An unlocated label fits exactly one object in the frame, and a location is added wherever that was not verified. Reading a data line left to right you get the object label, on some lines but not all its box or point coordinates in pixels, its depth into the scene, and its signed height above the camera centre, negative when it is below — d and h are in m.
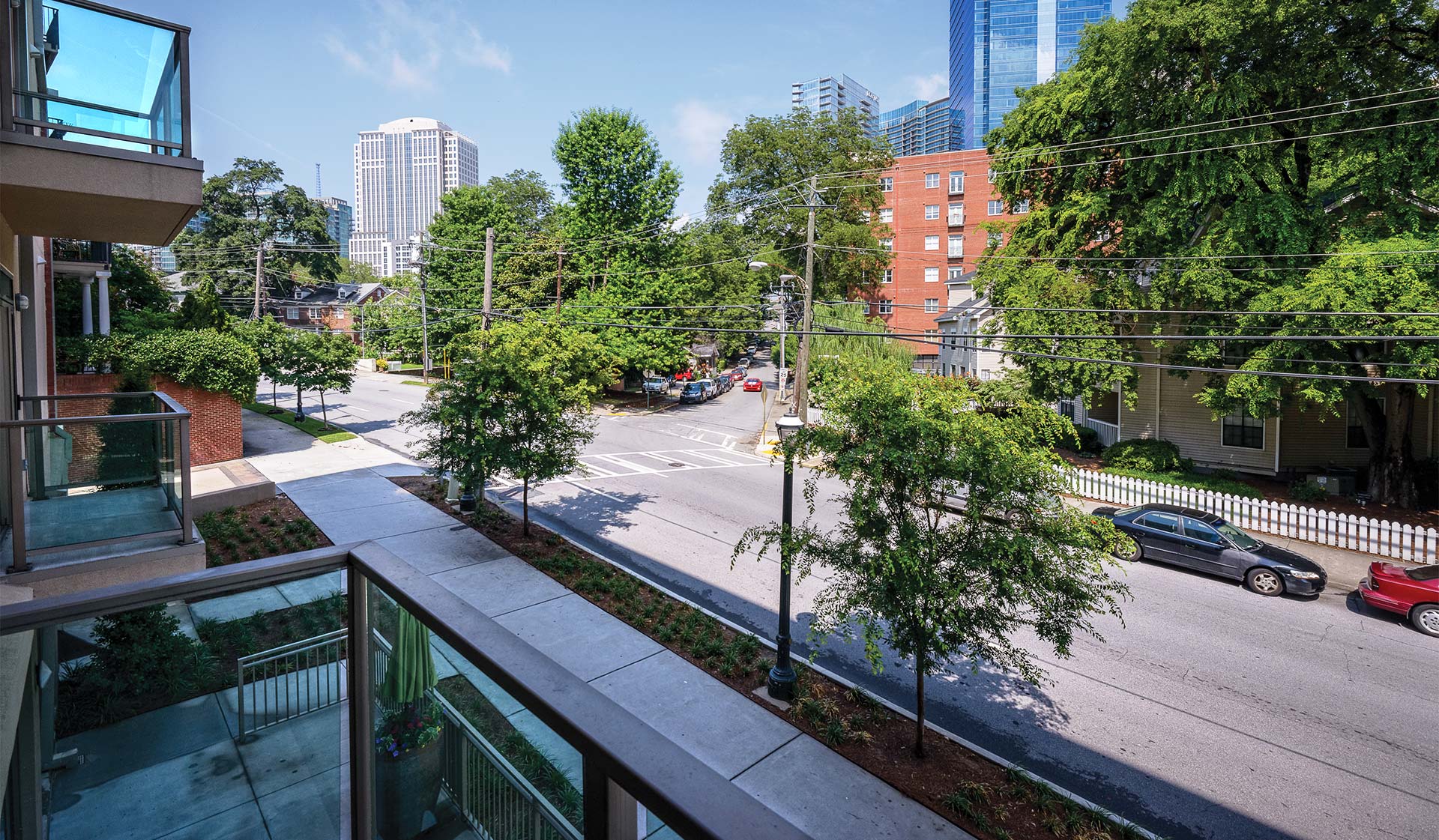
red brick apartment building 52.62 +12.13
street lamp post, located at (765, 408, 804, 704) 8.83 -3.31
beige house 21.22 -1.34
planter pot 2.27 -1.29
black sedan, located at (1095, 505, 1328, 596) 12.75 -2.99
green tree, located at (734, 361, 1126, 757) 6.80 -1.35
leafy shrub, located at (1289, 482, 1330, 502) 18.42 -2.62
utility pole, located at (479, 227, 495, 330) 27.07 +4.96
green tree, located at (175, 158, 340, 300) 57.44 +13.20
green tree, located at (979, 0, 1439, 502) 16.34 +5.69
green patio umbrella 2.02 -0.83
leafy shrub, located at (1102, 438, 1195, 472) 21.12 -2.00
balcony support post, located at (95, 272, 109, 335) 20.09 +2.28
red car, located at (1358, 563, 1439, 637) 11.17 -3.18
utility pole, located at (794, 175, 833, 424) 25.19 +1.21
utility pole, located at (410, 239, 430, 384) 44.22 +3.54
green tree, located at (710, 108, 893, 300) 46.53 +13.91
